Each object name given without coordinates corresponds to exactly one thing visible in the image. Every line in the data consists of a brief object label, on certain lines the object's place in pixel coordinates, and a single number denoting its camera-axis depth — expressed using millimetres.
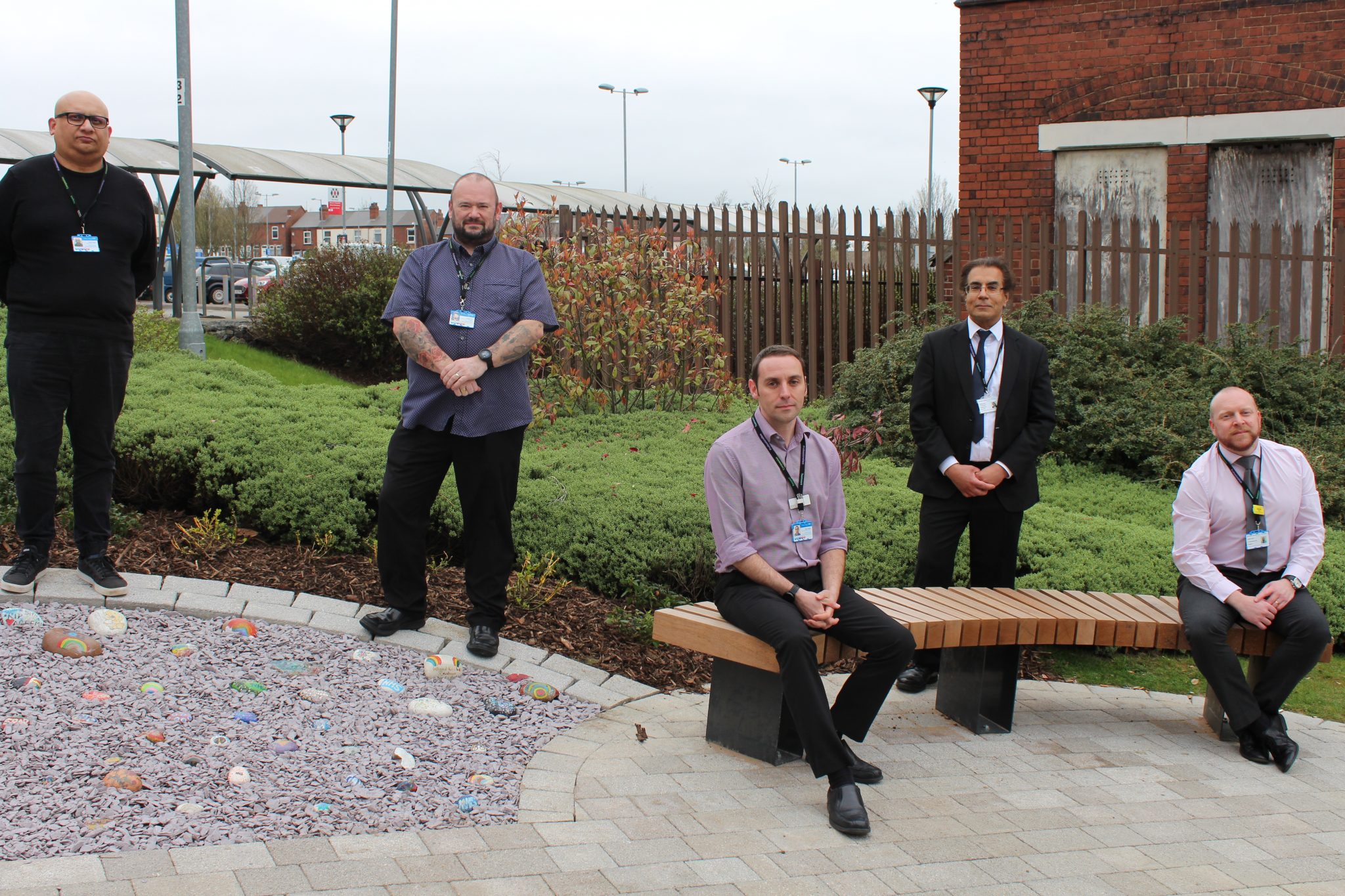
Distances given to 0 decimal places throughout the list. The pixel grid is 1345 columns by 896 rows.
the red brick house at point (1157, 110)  11859
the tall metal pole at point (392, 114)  24578
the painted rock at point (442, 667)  4887
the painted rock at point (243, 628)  5051
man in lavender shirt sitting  4180
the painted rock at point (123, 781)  3615
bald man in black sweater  5059
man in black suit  5141
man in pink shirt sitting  4582
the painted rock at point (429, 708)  4477
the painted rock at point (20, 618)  4852
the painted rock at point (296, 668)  4695
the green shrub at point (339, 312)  16219
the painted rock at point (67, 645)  4613
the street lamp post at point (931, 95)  32125
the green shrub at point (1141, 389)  7973
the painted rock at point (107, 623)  4879
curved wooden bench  4336
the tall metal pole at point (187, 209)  13242
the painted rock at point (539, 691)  4789
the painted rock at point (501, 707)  4586
